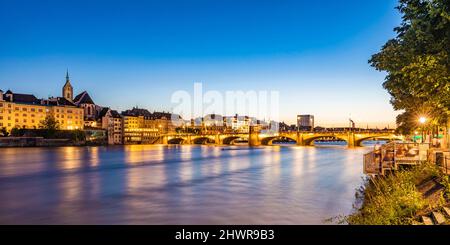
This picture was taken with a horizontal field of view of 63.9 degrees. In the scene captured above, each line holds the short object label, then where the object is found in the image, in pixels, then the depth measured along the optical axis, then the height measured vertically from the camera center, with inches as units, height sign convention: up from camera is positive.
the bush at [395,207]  521.6 -121.1
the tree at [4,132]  5423.2 -25.0
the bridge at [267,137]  4758.4 -117.1
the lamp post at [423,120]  989.2 +25.7
